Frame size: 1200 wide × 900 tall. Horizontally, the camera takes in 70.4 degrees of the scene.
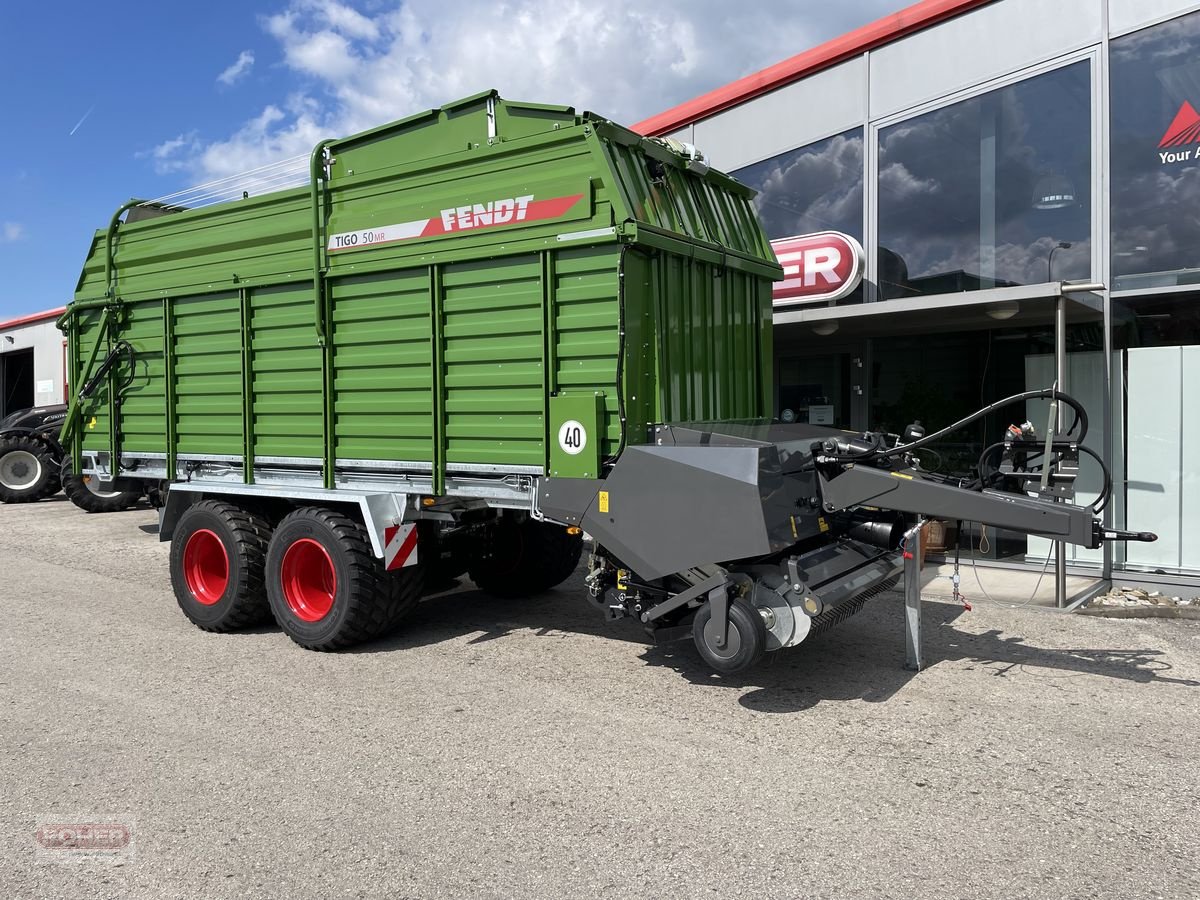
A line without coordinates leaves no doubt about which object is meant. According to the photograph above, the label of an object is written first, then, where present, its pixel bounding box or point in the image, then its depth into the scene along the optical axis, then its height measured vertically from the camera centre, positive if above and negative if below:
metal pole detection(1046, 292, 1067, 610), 6.61 -0.82
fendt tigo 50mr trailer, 4.47 +0.31
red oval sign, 8.84 +1.91
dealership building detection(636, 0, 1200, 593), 7.33 +2.15
